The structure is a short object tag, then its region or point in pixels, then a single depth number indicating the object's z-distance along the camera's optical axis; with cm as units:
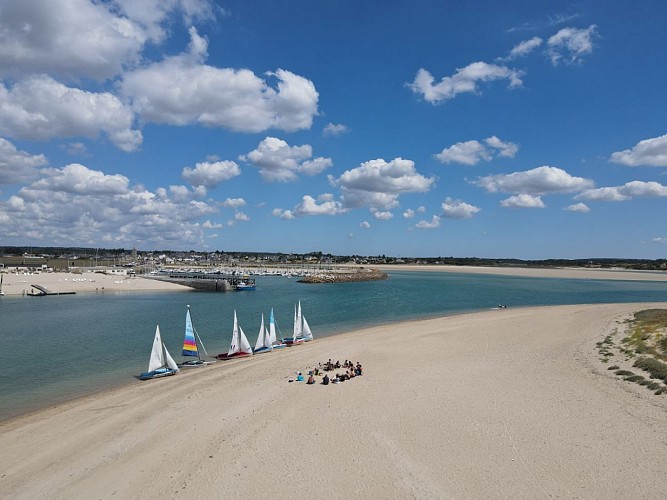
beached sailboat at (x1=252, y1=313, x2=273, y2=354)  3447
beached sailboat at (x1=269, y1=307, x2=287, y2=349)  3603
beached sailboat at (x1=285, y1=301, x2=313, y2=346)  3728
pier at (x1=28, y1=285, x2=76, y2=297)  8088
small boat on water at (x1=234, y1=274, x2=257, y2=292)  10129
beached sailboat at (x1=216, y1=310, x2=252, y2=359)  3159
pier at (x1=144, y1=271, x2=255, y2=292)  10081
